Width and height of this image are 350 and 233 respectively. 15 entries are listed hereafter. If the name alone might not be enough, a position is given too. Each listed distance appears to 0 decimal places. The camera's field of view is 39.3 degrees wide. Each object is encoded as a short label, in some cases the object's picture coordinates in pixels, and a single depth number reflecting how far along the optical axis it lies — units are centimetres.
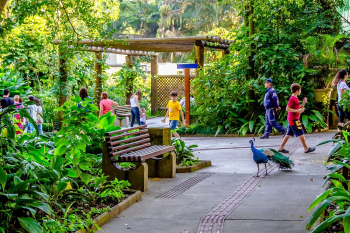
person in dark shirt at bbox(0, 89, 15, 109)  1272
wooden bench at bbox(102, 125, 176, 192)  715
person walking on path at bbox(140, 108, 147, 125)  1648
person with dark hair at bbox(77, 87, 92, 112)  1270
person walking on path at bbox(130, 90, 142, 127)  1595
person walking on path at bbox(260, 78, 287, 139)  1316
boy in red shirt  1059
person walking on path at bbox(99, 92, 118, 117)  1391
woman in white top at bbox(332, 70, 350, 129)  1171
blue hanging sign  1736
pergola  1727
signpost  1745
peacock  827
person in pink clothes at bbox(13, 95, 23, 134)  1356
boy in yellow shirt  1290
